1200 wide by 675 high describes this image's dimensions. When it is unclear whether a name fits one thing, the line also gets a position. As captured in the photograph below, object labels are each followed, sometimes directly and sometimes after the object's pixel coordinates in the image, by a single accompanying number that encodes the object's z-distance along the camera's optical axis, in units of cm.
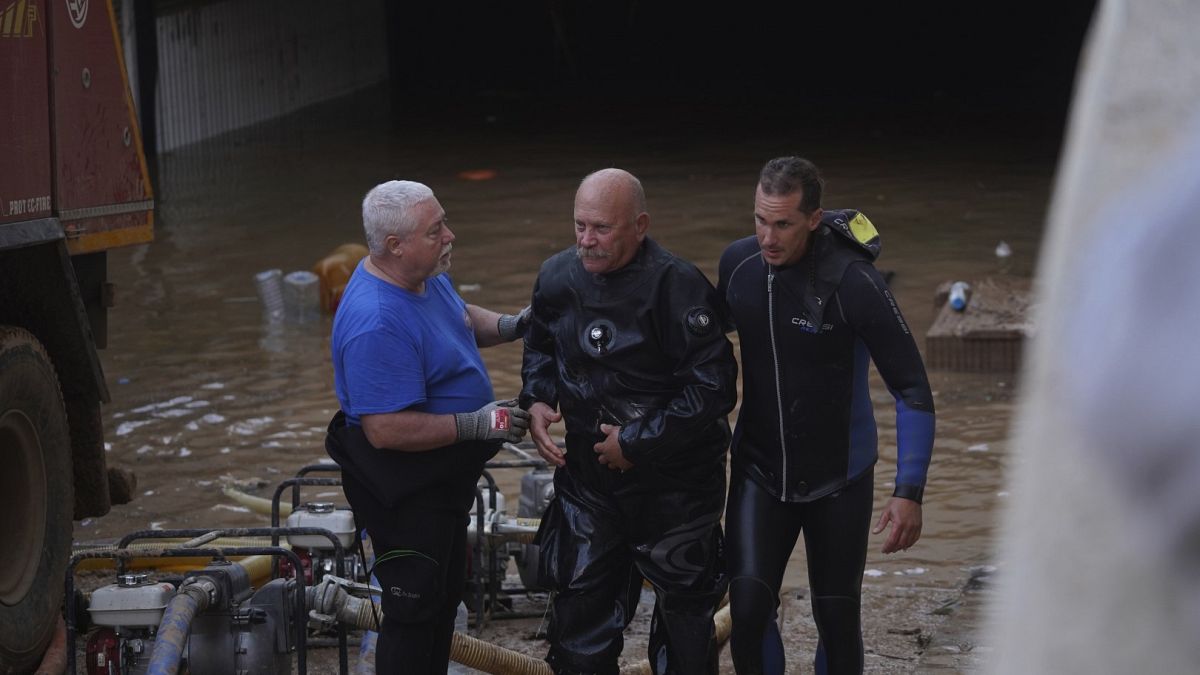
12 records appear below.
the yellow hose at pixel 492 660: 930
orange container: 2386
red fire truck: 992
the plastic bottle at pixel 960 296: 2116
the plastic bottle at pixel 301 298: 2389
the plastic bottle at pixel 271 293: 2408
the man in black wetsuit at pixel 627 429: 847
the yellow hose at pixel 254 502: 1291
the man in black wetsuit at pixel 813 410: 837
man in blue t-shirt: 830
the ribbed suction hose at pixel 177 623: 793
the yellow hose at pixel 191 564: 1054
